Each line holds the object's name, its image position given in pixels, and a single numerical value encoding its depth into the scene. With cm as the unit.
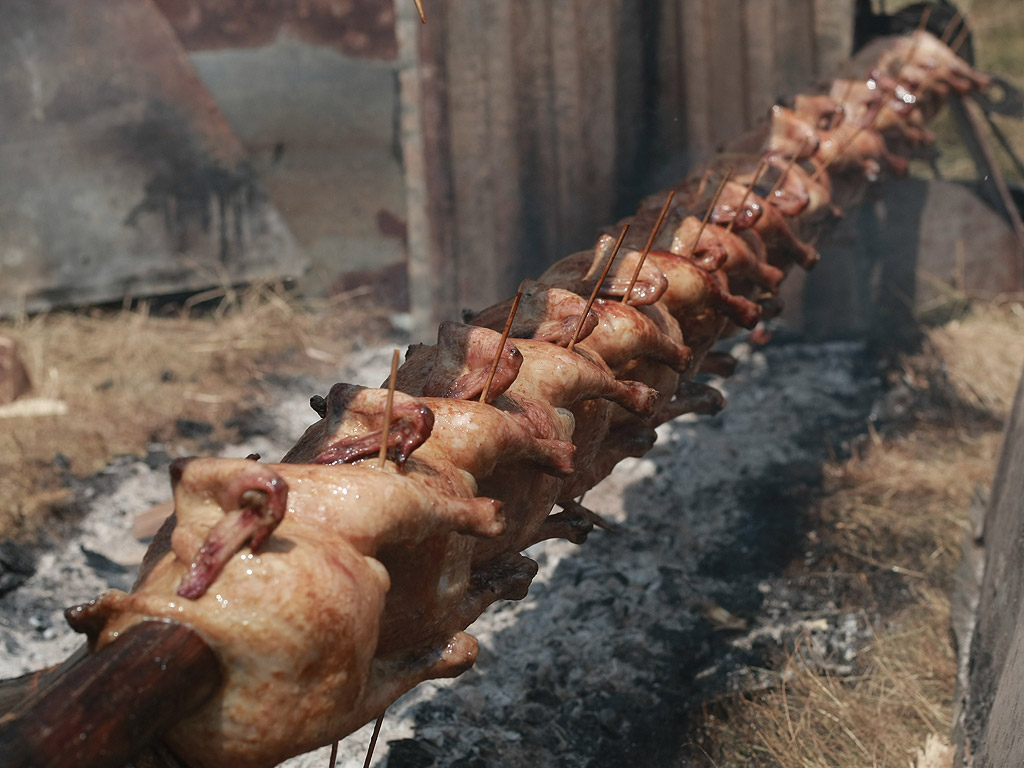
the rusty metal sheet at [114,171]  677
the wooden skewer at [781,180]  413
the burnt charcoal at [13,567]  407
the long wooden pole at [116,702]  133
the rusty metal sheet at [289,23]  667
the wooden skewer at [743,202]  367
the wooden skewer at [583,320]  257
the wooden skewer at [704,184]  401
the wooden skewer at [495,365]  221
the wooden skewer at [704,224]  339
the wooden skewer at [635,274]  293
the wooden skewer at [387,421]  185
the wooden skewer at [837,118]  497
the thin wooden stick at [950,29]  643
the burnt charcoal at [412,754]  312
